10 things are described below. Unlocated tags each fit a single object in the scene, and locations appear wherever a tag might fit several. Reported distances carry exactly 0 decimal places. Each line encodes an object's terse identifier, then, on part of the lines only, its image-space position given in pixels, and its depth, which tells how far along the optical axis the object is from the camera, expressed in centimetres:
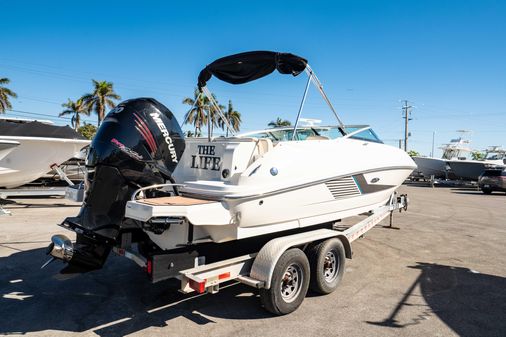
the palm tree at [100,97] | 3806
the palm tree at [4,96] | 3816
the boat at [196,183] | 373
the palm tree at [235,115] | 4588
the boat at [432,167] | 2845
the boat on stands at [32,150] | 1110
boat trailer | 364
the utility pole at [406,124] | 4449
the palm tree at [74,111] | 4256
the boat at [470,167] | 2577
